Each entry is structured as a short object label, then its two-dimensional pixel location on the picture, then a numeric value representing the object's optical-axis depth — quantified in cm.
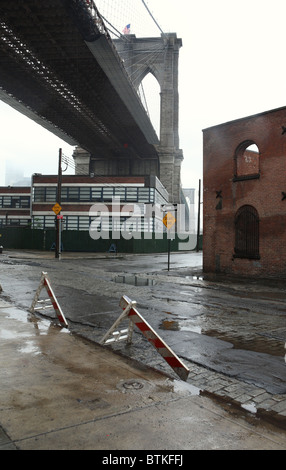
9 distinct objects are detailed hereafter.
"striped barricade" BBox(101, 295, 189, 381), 448
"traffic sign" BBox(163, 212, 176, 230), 2142
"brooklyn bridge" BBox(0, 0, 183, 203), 3359
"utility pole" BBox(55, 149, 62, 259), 2894
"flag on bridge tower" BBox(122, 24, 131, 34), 8531
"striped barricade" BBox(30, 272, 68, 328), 711
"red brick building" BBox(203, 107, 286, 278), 1644
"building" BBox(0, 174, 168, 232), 4647
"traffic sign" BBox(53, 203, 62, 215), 2783
